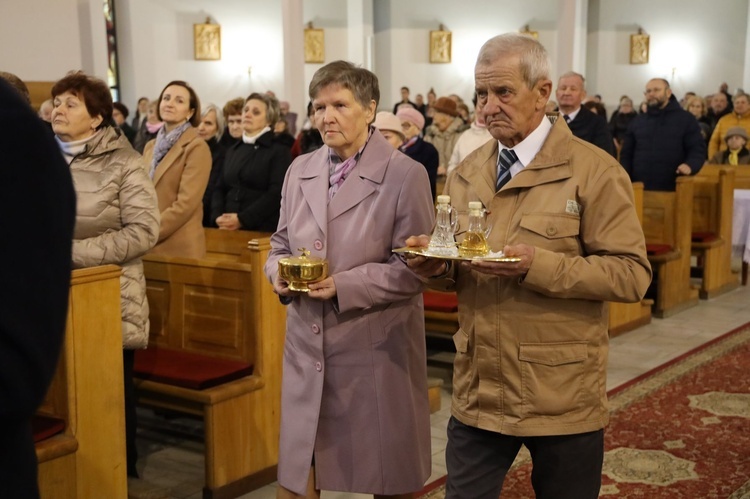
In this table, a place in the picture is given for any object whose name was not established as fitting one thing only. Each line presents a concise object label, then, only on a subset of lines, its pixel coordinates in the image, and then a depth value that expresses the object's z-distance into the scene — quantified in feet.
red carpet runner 12.69
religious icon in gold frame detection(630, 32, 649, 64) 71.15
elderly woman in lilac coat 8.95
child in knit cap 32.04
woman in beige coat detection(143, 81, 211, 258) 15.38
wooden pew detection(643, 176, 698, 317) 24.14
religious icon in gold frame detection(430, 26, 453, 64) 68.54
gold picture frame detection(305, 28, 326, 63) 64.54
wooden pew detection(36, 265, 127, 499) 10.06
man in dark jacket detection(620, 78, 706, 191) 25.56
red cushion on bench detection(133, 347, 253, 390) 12.66
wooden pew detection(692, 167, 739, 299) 26.48
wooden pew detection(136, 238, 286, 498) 12.53
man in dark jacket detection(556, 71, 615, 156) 20.94
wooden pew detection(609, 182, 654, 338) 21.89
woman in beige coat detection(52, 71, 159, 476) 11.78
